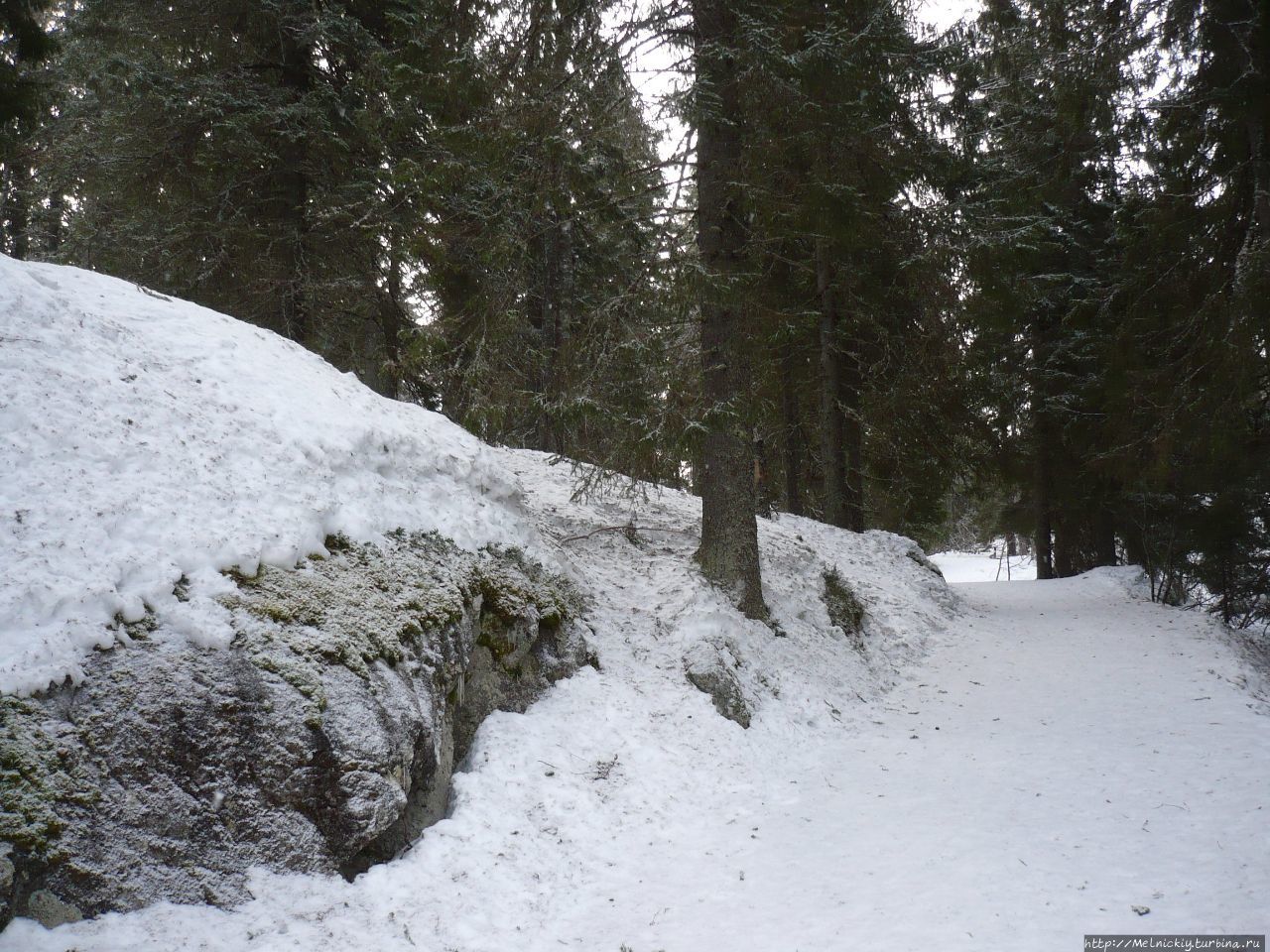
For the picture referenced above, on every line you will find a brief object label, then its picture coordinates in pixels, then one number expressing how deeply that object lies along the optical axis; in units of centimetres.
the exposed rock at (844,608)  925
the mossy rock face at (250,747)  289
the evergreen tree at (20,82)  869
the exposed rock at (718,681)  645
